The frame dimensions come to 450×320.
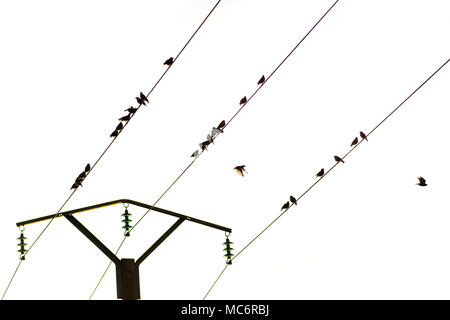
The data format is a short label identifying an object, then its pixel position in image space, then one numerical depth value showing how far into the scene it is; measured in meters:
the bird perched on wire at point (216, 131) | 11.47
